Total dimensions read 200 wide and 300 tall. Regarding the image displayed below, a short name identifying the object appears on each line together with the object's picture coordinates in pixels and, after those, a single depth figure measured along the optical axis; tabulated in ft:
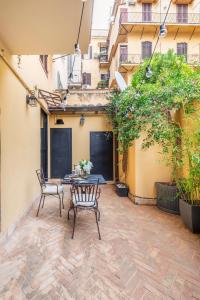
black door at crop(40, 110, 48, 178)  19.26
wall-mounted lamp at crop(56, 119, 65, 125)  21.45
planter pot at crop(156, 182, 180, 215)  12.72
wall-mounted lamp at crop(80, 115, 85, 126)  23.15
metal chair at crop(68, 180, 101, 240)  10.02
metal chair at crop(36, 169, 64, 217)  12.76
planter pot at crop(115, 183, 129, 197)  17.30
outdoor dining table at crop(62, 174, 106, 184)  11.09
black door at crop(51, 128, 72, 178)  23.26
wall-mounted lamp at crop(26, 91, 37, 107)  13.25
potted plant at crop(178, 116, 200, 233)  9.87
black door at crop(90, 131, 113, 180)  23.29
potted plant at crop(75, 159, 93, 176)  13.02
